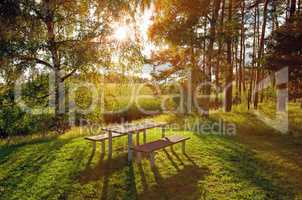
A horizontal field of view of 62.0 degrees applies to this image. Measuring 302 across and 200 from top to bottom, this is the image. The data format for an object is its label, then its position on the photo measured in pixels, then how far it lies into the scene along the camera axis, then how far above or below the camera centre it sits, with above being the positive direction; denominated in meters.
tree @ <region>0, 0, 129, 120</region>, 8.56 +2.34
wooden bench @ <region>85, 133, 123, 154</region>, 6.49 -1.06
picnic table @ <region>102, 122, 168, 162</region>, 6.23 -0.81
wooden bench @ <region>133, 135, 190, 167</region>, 5.72 -1.14
